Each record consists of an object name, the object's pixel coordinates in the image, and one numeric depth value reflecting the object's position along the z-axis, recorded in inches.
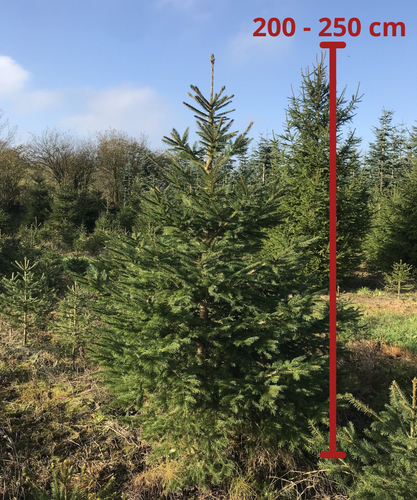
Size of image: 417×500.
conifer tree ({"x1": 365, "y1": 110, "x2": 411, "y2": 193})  1311.5
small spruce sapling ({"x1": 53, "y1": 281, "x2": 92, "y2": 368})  237.5
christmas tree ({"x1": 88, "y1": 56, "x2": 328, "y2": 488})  124.6
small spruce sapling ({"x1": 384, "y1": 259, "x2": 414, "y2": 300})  472.7
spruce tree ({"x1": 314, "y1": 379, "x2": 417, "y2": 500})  90.6
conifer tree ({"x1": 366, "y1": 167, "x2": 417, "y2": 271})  540.7
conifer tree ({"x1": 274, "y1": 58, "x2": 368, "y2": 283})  425.1
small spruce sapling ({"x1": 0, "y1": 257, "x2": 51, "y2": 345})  245.3
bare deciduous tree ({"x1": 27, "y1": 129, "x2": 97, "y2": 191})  1287.5
